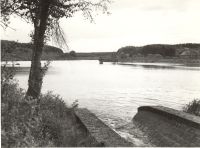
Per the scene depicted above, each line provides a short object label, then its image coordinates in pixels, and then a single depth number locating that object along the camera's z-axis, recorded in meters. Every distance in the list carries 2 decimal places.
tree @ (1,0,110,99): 17.64
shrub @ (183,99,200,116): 22.55
